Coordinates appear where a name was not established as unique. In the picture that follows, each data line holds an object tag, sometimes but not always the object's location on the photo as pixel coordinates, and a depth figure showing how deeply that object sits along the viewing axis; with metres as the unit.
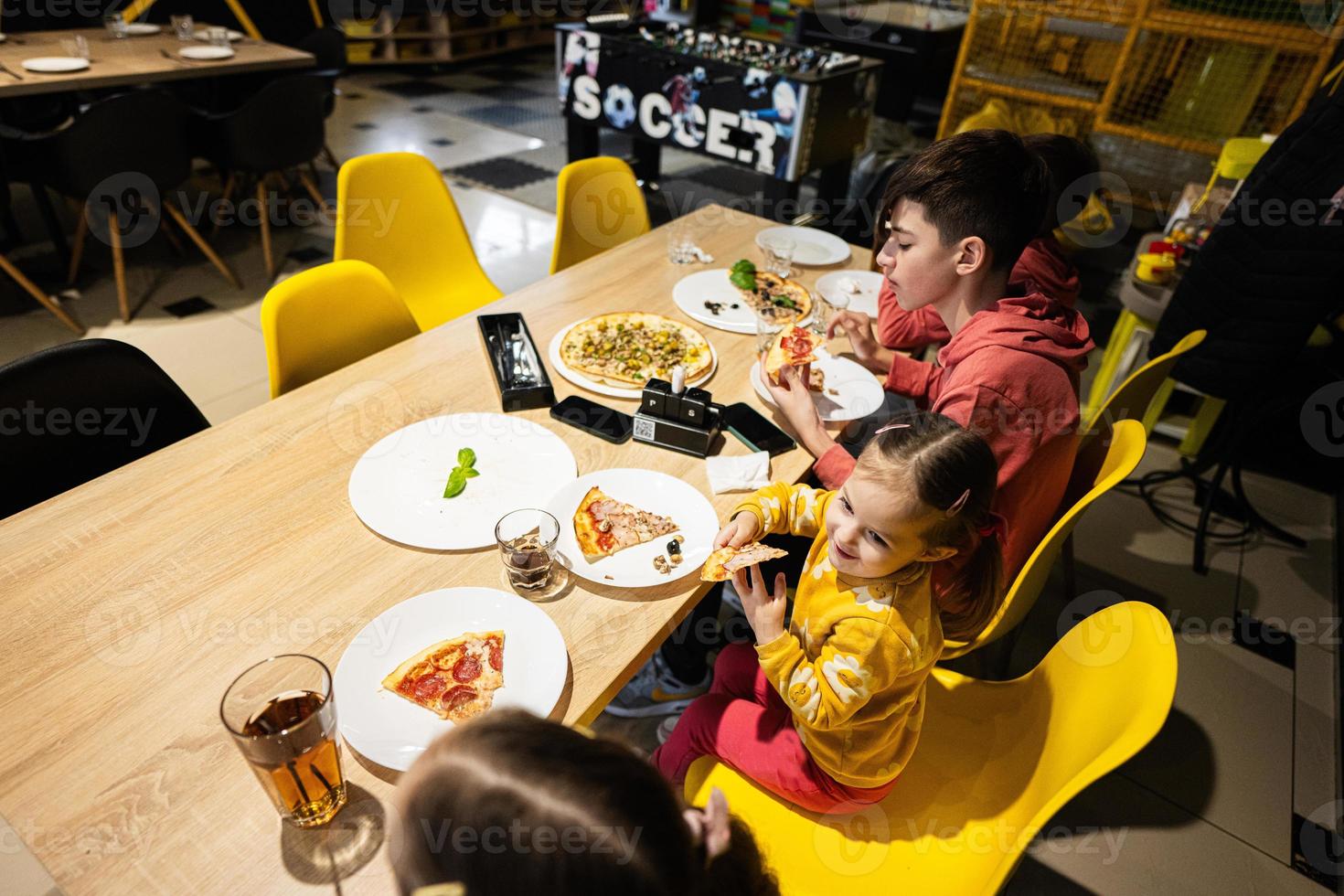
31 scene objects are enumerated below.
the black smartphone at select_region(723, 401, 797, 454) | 1.52
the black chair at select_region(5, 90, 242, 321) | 2.90
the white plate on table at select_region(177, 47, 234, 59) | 3.73
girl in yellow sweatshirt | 1.01
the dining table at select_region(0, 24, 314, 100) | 3.13
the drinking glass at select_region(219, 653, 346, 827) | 0.81
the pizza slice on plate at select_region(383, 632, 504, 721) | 0.98
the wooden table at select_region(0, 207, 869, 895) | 0.83
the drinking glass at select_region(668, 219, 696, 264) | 2.27
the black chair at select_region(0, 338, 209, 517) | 1.32
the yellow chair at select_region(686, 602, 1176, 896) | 0.99
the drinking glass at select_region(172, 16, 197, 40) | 4.16
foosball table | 3.63
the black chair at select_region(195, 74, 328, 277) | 3.44
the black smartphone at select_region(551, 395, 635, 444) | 1.51
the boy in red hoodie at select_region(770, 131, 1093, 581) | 1.35
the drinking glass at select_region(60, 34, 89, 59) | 3.53
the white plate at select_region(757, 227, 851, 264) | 2.35
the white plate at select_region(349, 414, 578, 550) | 1.25
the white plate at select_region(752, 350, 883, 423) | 1.66
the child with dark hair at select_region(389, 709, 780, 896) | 0.56
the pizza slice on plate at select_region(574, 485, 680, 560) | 1.24
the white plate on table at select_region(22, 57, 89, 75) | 3.21
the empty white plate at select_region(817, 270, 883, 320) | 2.12
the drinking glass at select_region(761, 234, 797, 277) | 2.20
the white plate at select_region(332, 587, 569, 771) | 0.93
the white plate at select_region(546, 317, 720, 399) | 1.63
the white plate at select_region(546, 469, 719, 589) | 1.20
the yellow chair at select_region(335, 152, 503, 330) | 2.19
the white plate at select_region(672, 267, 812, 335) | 1.95
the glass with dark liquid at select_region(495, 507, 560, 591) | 1.14
